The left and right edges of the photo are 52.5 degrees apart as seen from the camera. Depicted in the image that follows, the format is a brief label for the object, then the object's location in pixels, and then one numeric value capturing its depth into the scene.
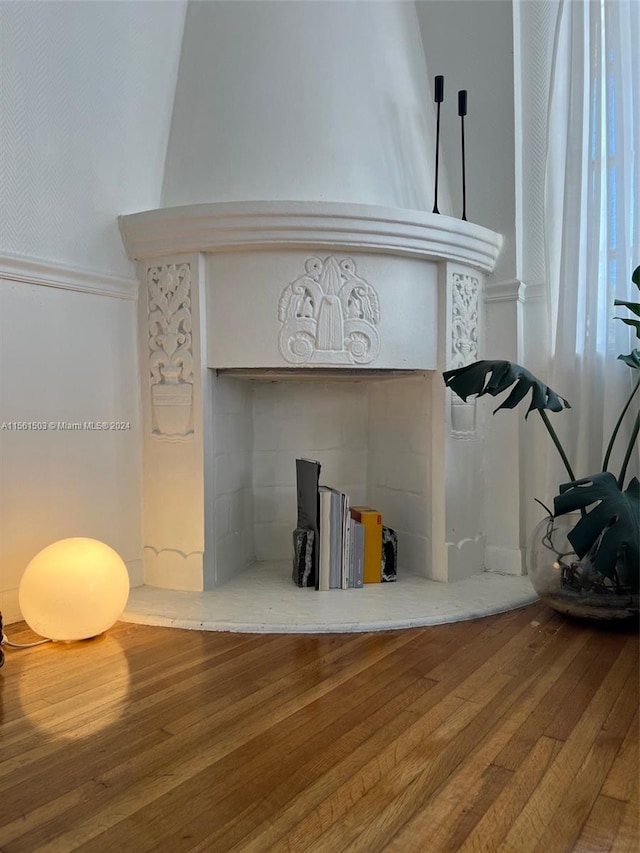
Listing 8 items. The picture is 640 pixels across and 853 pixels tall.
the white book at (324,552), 2.34
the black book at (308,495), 2.35
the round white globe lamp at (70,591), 1.75
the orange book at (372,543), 2.45
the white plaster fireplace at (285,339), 2.20
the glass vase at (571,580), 1.95
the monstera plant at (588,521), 1.72
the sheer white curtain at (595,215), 2.23
